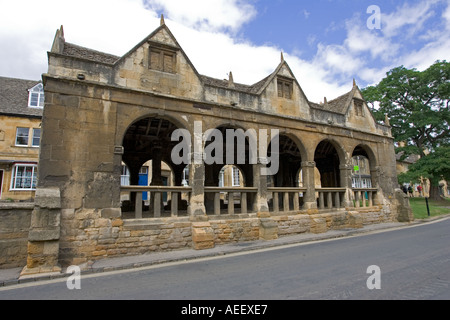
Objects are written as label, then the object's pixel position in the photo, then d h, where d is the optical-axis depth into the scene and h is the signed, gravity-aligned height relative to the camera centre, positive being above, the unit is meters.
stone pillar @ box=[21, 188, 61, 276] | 6.24 -0.91
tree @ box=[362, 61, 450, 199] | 22.19 +7.82
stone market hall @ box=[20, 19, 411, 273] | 7.18 +1.84
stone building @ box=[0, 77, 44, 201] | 18.61 +3.72
